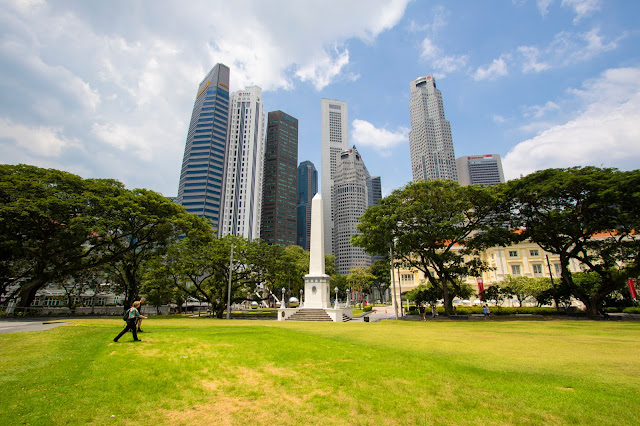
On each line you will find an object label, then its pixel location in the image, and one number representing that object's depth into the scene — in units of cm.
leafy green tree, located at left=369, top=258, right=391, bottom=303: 6944
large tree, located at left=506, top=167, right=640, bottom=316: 2227
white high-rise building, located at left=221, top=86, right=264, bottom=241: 11081
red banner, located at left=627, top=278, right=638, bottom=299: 2581
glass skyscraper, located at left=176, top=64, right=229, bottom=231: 10325
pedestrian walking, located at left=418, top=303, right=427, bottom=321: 2706
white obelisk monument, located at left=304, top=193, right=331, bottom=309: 3002
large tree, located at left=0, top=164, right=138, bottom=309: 2240
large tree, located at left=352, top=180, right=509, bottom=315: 2586
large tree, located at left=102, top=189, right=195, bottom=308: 2588
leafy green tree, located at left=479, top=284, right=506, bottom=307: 3351
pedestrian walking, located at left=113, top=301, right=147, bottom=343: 999
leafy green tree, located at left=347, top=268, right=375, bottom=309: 6481
